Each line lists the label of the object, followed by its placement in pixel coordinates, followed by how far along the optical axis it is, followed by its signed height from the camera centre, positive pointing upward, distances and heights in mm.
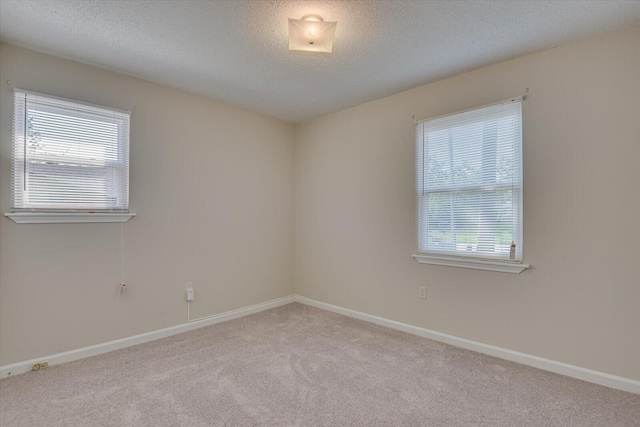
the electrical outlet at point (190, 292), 3315 -801
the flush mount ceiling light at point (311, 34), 2012 +1169
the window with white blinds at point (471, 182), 2604 +297
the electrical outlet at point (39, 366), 2418 -1151
